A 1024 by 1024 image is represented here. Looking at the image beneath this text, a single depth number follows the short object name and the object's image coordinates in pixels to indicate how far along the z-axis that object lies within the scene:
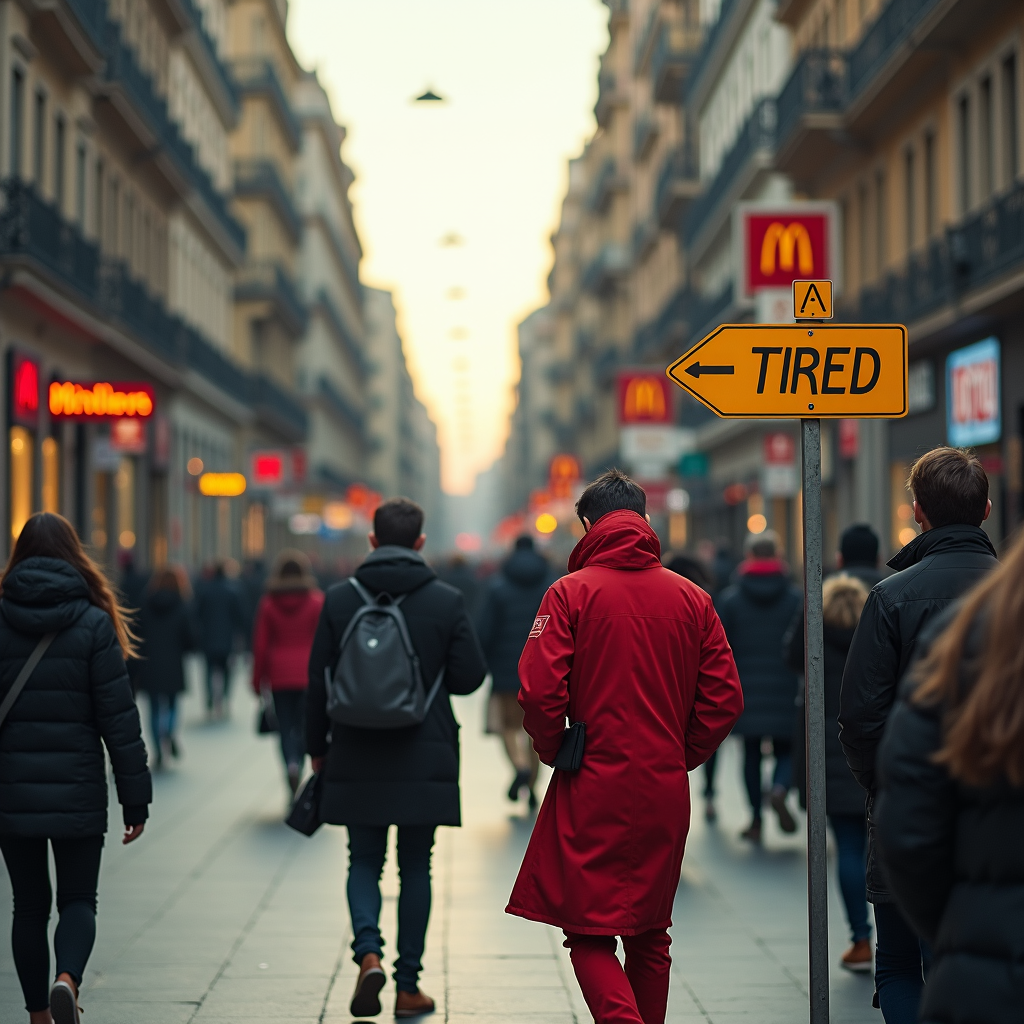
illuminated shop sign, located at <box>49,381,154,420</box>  24.91
